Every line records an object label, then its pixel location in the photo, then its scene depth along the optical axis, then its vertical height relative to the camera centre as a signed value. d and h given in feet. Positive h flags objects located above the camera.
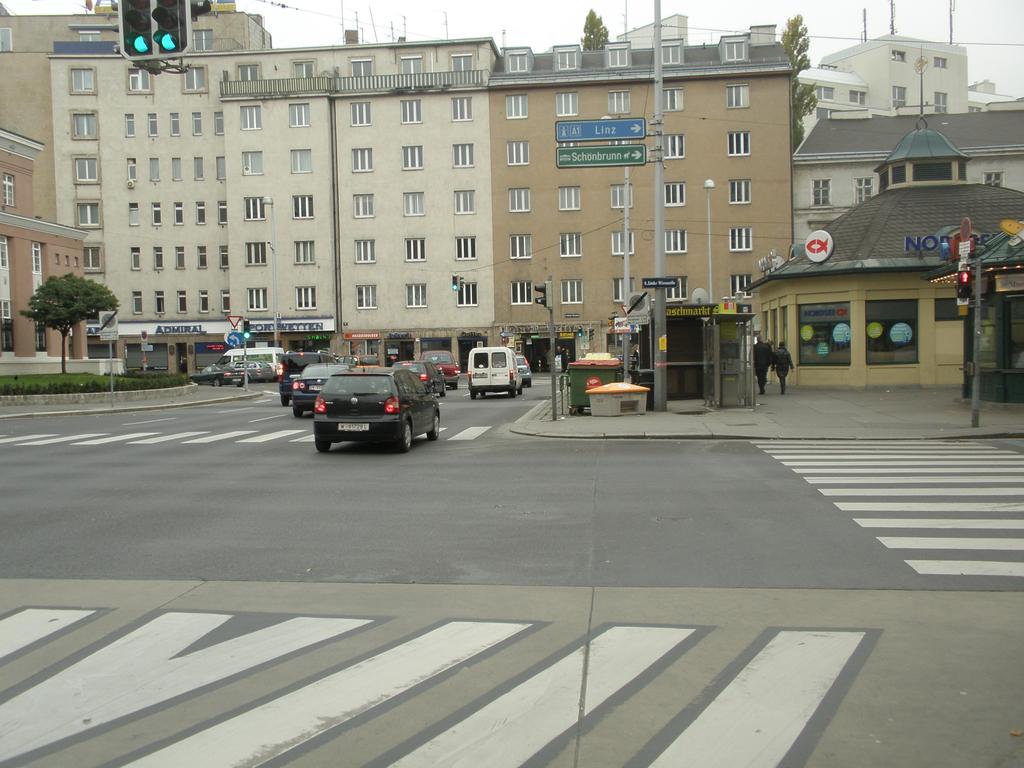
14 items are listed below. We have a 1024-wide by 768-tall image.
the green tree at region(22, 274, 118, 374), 131.34 +6.45
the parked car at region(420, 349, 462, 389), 144.77 -3.54
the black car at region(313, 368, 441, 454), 55.21 -3.93
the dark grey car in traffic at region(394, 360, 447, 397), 113.15 -3.93
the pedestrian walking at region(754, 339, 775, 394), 91.86 -2.30
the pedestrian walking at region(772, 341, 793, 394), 93.56 -2.91
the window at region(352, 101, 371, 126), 200.13 +48.63
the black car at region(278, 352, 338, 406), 103.45 -2.63
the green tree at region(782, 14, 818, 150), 213.87 +61.91
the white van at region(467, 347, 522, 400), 116.37 -3.78
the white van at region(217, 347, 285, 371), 176.04 -1.92
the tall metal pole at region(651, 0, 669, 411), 73.36 +7.11
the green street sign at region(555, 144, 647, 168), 65.36 +12.69
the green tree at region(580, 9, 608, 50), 220.02 +71.09
